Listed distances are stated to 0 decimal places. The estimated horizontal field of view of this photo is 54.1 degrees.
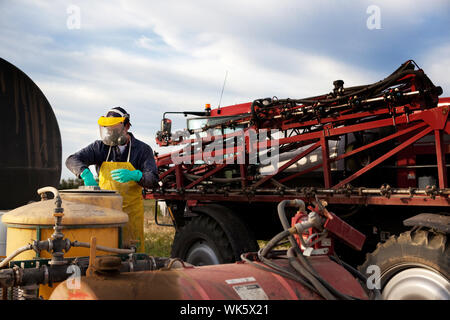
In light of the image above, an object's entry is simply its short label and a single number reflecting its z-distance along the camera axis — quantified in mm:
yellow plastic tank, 2930
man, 4301
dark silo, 5113
